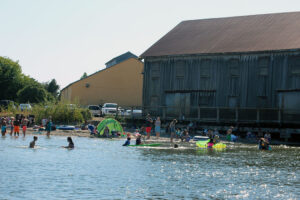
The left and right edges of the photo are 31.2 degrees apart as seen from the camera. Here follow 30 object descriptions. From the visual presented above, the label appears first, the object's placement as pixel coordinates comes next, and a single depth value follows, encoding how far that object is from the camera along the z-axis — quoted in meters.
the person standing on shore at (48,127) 44.47
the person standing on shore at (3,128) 42.91
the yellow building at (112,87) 74.94
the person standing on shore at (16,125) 42.84
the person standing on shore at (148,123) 43.69
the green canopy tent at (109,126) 45.00
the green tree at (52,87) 111.62
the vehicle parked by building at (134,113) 54.90
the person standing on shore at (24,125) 43.47
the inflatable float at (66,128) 49.94
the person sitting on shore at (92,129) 45.94
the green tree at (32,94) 88.25
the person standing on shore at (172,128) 41.59
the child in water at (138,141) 38.22
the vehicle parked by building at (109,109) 62.47
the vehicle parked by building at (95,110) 62.44
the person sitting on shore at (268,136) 42.36
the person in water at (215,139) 39.69
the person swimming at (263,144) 36.88
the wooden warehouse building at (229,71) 46.28
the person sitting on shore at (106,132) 44.75
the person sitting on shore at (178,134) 45.26
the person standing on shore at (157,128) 44.47
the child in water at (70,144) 34.62
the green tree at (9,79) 100.50
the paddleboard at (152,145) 38.14
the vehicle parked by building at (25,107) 58.92
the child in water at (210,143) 39.31
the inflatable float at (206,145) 39.06
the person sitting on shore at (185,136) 42.92
